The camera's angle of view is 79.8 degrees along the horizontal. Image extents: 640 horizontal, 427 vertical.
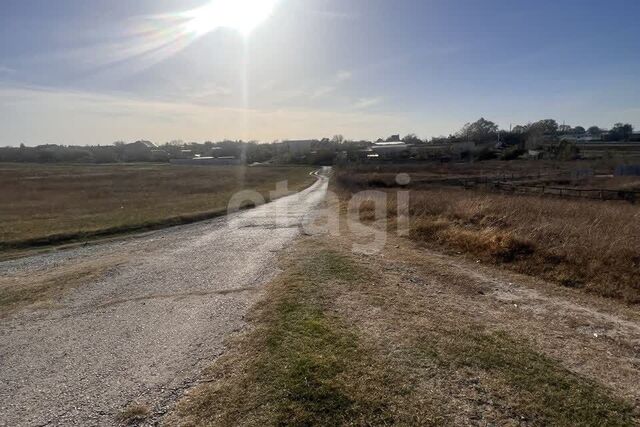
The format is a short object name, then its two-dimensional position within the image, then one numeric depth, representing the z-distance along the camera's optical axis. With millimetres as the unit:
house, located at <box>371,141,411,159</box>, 92875
